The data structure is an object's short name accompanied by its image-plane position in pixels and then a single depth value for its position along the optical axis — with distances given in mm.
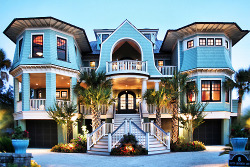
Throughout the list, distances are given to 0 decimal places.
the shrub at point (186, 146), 17953
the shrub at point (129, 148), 15882
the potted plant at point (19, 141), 10888
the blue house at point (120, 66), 20484
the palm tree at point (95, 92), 18516
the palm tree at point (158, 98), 19109
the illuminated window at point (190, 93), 21222
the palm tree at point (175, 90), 19280
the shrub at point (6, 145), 11961
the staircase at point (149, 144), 16766
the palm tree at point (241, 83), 21764
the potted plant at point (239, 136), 10315
